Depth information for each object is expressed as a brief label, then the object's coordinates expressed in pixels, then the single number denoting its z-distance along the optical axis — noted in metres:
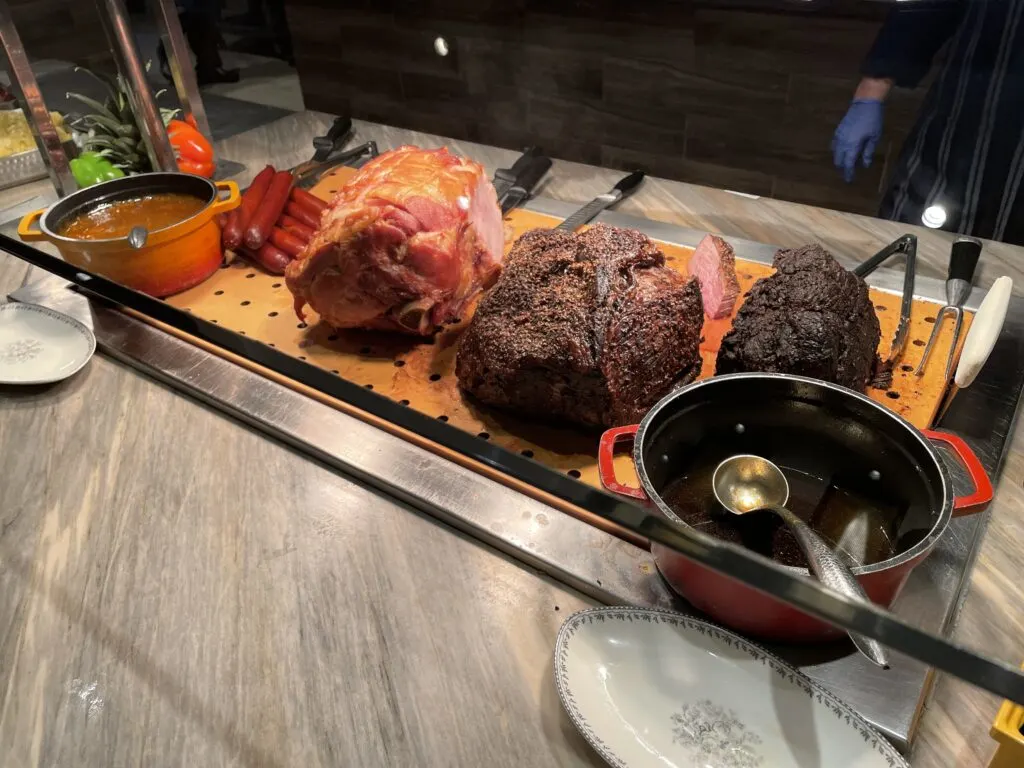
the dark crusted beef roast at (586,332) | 1.27
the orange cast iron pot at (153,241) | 1.67
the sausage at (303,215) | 1.96
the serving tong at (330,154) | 2.27
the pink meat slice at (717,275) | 1.58
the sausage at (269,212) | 1.86
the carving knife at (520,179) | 2.08
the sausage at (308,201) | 1.98
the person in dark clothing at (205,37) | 2.79
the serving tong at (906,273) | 1.41
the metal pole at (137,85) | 1.79
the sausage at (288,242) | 1.87
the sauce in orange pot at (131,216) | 1.75
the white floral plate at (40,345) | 1.58
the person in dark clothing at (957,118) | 1.79
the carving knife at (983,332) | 1.14
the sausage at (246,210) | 1.89
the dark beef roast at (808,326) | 1.22
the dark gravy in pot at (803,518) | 0.96
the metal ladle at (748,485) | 1.01
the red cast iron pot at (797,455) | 0.91
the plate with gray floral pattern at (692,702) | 0.84
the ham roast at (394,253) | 1.51
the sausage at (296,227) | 1.92
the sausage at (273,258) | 1.86
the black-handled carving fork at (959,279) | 1.40
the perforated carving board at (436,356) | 1.33
